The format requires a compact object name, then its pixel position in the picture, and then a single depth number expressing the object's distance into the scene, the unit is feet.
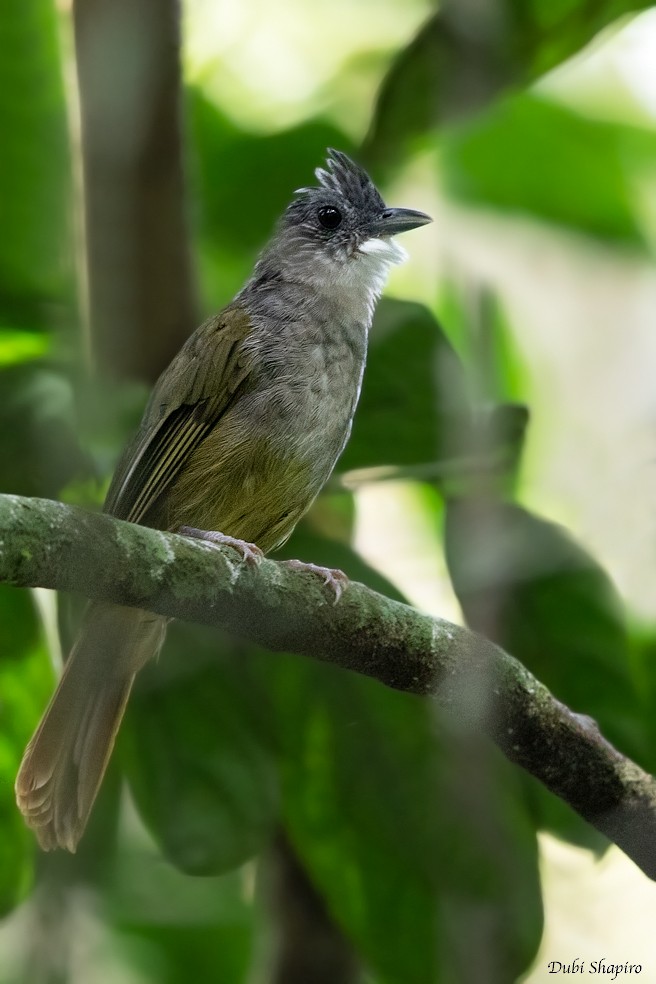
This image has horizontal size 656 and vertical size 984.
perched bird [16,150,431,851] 17.33
